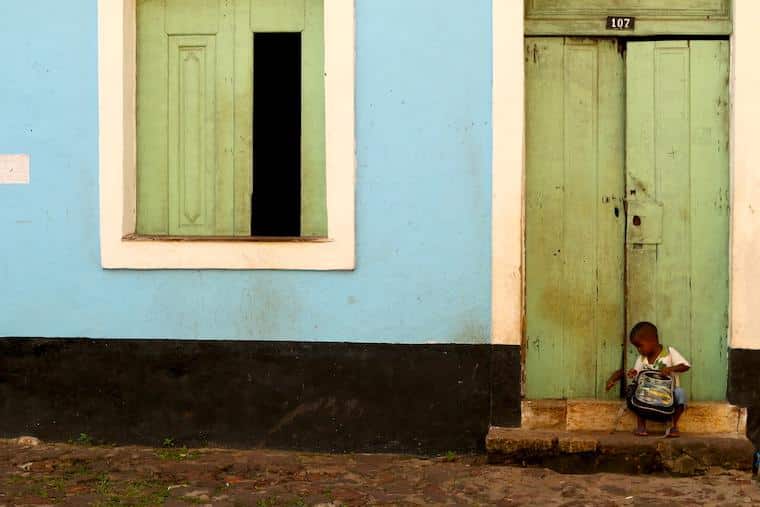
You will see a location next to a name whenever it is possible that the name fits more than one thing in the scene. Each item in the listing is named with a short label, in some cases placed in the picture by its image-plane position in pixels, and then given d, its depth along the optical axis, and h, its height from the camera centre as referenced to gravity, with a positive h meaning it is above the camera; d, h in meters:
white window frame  6.38 +0.23
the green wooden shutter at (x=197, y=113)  6.68 +0.63
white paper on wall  6.60 +0.29
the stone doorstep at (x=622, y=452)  6.02 -1.29
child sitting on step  6.14 -0.81
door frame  6.18 +0.22
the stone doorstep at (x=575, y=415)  6.37 -1.15
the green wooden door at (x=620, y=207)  6.40 +0.05
